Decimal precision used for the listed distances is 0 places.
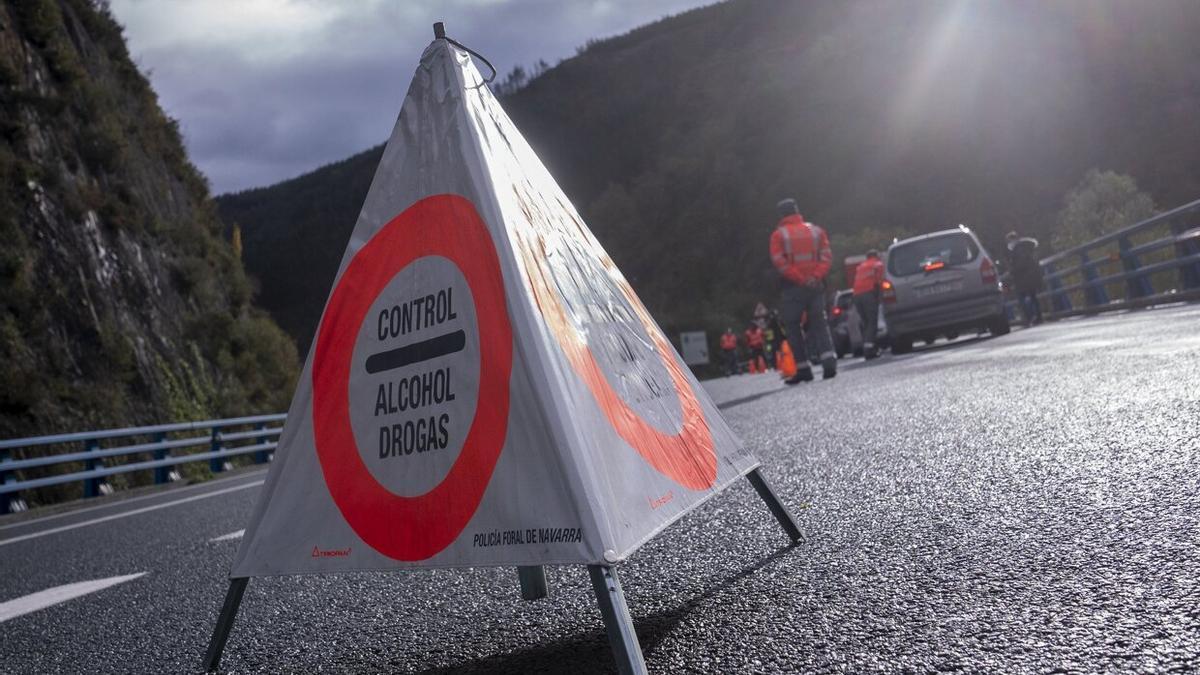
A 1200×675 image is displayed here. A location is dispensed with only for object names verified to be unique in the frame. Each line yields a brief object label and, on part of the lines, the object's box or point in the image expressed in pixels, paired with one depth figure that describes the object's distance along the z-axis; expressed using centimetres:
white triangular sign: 205
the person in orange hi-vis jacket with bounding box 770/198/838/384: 1099
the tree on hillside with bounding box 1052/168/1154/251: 3244
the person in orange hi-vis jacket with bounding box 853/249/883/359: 1688
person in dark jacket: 1850
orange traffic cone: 1389
